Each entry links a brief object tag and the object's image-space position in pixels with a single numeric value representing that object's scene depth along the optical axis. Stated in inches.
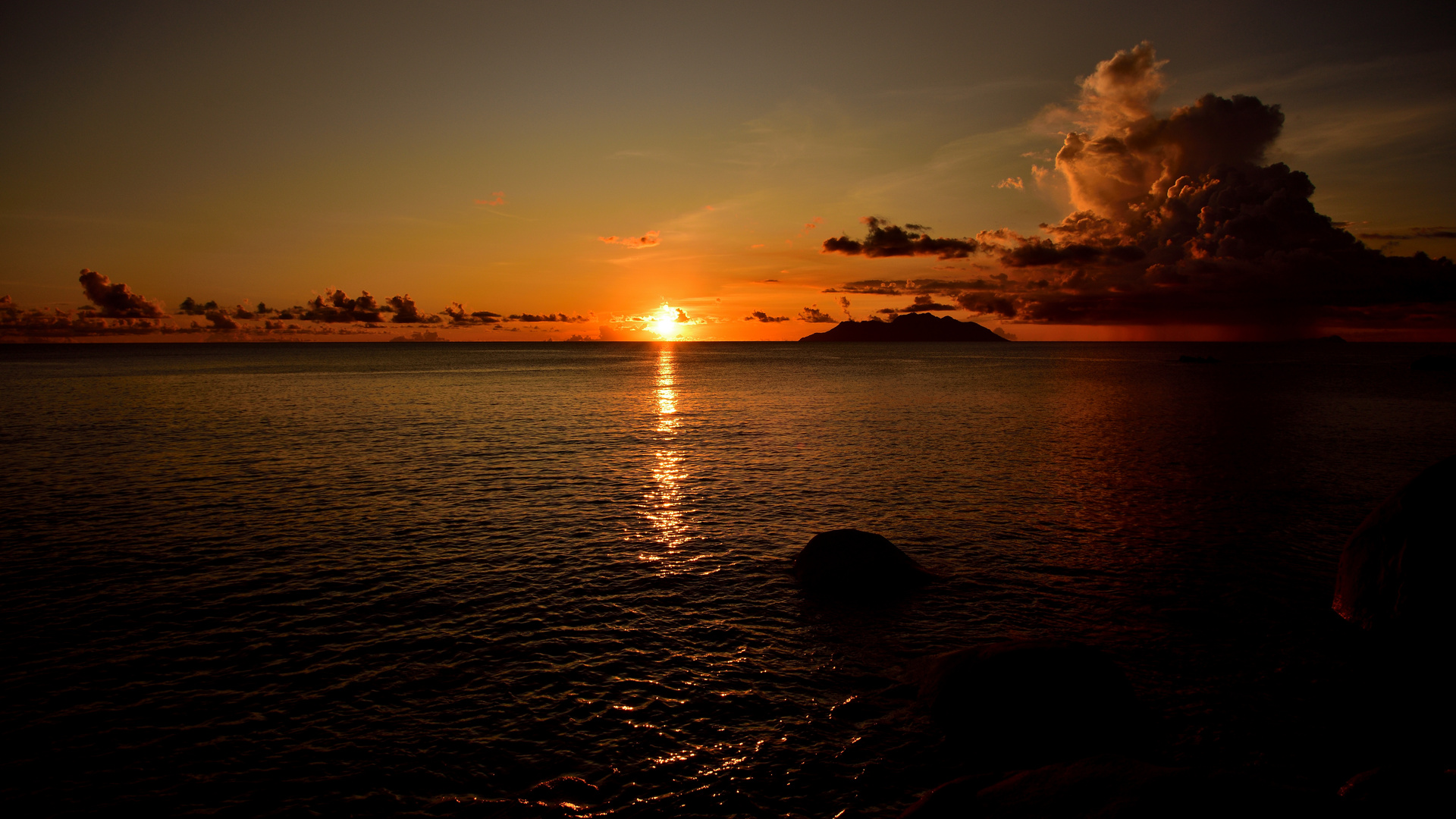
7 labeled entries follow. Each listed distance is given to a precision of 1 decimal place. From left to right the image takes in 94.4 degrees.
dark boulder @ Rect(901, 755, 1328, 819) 295.7
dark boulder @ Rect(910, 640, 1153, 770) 445.4
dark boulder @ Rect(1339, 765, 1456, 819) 286.2
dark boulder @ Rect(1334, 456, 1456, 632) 567.5
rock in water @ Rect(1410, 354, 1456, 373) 6048.2
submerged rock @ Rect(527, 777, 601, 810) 401.1
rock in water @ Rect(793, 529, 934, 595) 732.7
